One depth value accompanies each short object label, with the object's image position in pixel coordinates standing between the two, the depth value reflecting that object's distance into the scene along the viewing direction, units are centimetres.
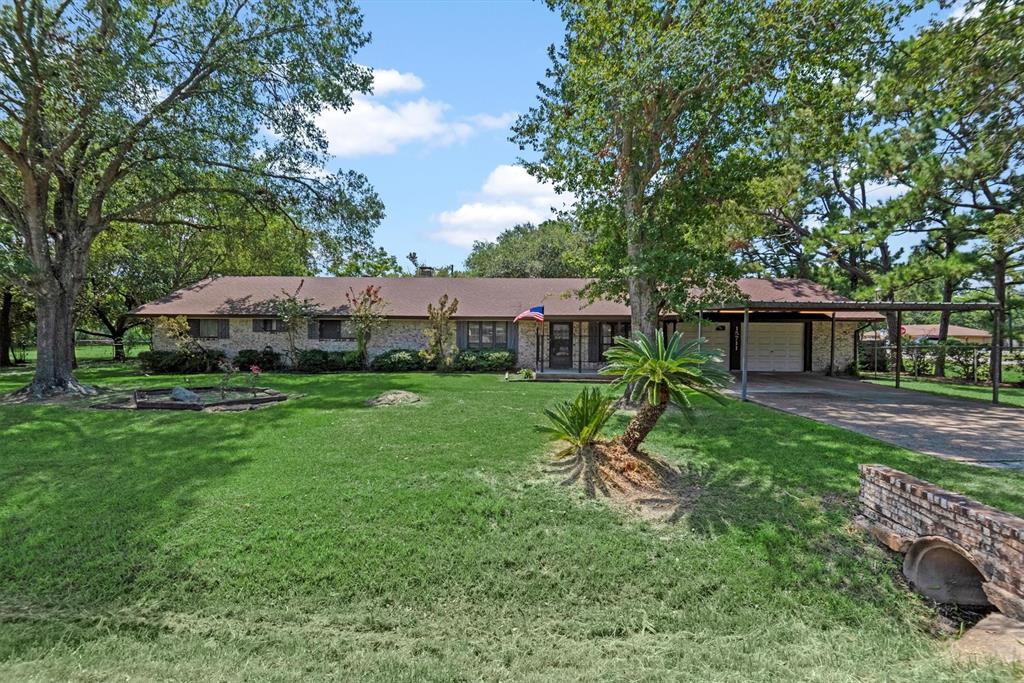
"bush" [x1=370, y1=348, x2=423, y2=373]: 1917
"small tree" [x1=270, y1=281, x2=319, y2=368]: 1927
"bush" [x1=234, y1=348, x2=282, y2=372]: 1981
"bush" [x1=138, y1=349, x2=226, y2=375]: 1905
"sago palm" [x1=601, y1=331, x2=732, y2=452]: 580
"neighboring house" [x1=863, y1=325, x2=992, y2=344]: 3712
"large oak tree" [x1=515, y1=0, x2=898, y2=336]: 973
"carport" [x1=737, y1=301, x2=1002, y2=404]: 1174
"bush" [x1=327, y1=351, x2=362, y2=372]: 1953
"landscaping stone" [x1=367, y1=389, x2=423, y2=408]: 1133
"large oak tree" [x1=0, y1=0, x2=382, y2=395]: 1141
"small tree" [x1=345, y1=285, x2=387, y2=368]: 1930
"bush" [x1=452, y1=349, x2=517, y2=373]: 1878
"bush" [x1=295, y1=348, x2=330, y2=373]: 1950
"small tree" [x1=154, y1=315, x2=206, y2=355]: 1884
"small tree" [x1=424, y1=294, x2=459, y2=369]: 1853
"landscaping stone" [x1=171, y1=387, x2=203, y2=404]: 1109
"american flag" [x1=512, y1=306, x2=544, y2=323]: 1742
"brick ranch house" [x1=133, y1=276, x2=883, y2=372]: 1931
